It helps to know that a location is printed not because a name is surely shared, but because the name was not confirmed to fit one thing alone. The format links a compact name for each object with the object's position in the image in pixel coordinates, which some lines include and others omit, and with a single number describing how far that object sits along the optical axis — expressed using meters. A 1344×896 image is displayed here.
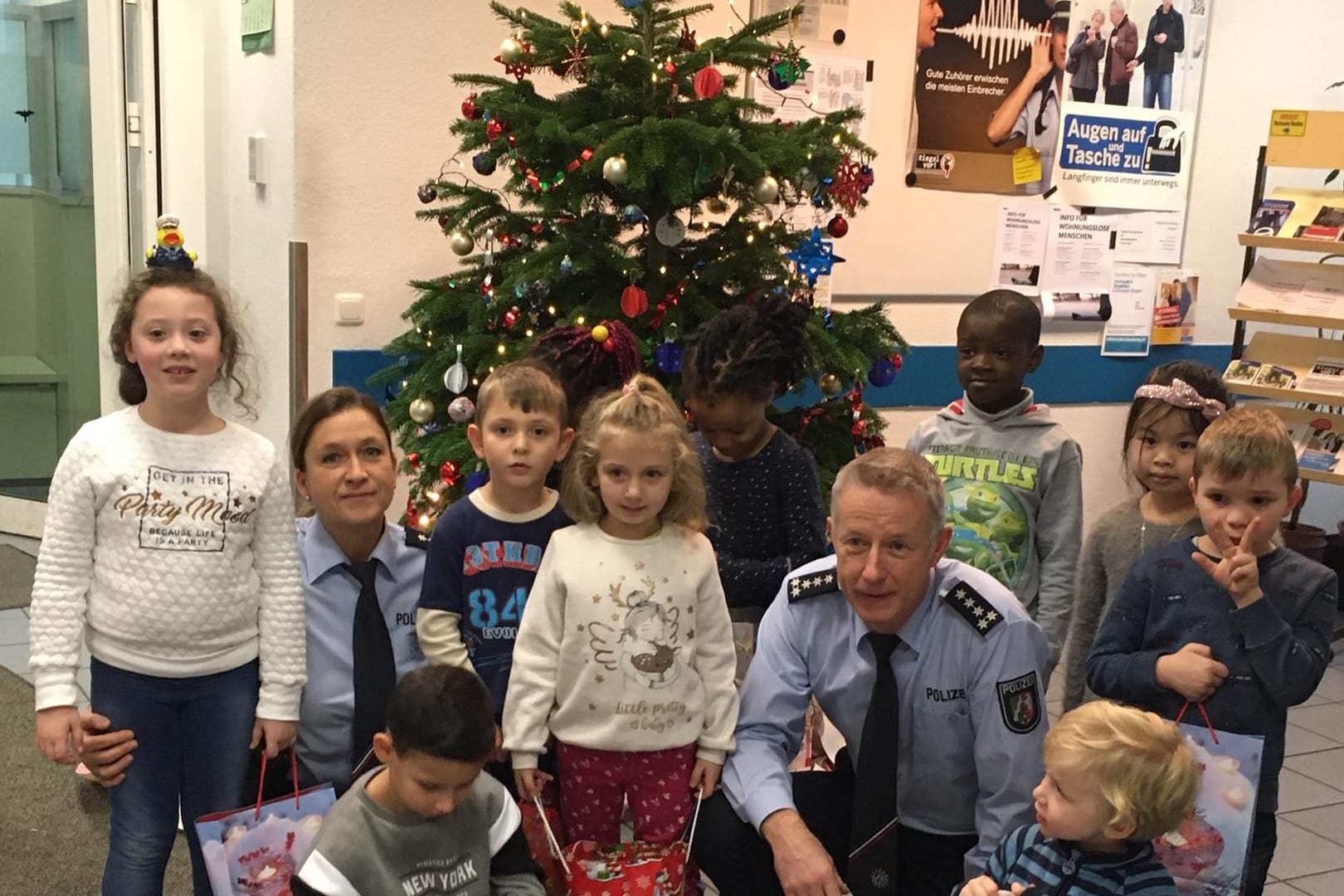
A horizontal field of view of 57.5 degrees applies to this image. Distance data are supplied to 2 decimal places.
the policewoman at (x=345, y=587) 2.13
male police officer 2.04
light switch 3.79
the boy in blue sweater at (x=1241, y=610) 2.08
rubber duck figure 2.11
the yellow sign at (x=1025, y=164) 5.02
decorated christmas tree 2.79
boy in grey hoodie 2.73
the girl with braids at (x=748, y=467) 2.50
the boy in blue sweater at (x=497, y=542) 2.11
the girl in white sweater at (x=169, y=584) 1.96
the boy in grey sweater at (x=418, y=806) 1.70
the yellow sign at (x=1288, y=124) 4.98
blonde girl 2.03
